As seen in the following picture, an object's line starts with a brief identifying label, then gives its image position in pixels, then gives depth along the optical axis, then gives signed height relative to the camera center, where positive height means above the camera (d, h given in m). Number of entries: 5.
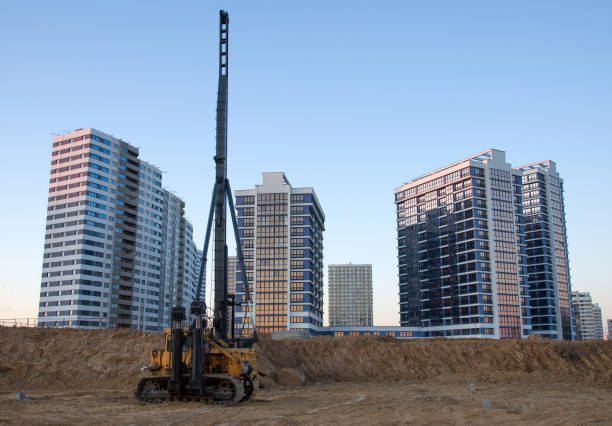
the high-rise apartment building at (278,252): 142.62 +17.25
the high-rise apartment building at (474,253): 149.62 +18.05
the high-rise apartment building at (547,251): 173.88 +21.75
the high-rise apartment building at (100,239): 128.88 +19.76
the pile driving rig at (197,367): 30.81 -2.89
